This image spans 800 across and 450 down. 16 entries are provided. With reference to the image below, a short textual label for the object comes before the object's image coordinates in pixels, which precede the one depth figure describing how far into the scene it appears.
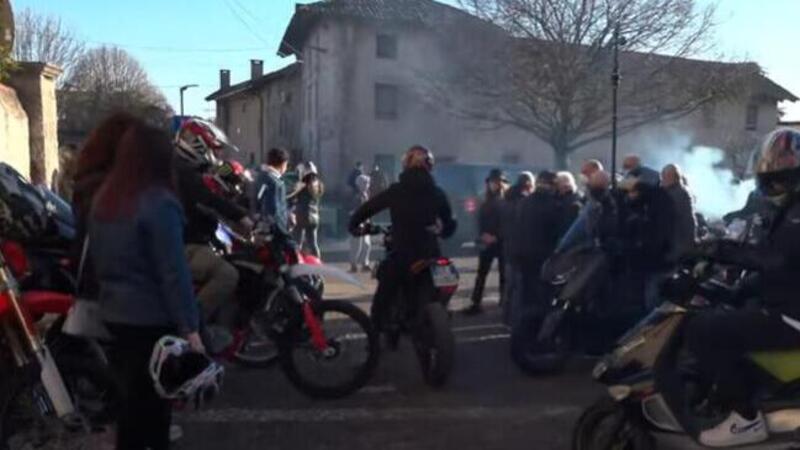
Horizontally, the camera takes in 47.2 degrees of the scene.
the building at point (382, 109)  35.81
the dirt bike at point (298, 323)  5.88
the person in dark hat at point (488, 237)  9.73
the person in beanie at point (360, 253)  13.33
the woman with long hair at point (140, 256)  3.58
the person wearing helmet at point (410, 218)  6.47
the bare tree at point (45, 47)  45.33
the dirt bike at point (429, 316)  6.17
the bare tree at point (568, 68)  29.33
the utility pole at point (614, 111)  14.70
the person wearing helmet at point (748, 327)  3.88
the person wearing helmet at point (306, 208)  12.52
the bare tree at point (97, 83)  40.93
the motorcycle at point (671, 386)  3.90
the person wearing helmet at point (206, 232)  5.59
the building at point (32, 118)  11.19
